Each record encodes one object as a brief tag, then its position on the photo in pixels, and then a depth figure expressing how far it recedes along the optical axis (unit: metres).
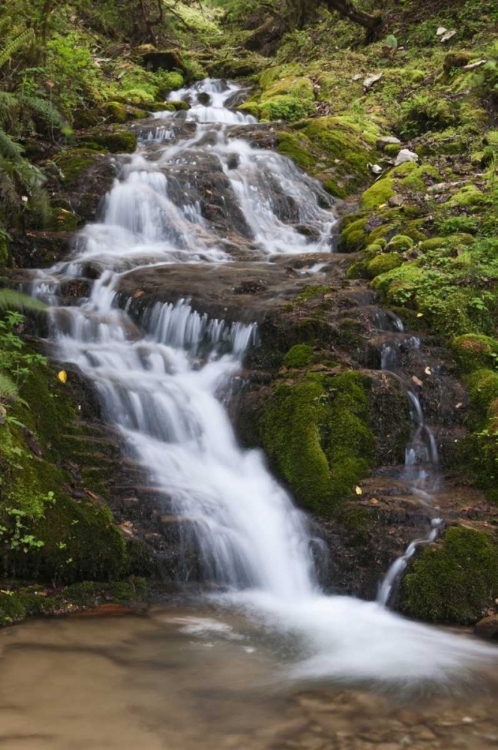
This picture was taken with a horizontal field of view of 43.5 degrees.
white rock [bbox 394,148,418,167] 13.66
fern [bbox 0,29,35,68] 7.53
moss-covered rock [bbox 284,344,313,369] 7.06
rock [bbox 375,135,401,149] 15.38
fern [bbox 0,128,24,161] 6.35
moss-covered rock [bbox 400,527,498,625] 4.89
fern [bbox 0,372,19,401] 4.58
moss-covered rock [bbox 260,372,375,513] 5.92
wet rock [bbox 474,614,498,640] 4.57
